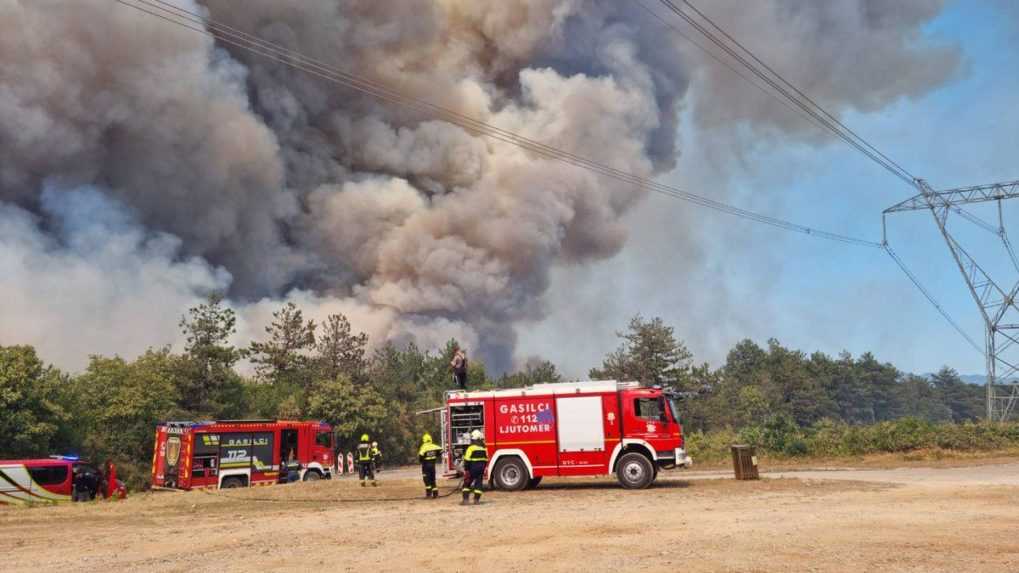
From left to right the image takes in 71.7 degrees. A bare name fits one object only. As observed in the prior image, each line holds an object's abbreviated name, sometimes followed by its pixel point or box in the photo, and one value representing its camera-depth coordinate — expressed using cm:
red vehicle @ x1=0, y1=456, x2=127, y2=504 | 2277
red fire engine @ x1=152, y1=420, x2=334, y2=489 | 2564
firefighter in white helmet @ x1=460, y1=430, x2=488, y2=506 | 1591
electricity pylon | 4312
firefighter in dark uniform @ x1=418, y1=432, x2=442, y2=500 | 1722
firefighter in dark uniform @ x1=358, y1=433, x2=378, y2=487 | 2266
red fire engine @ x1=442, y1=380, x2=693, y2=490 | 1872
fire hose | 1844
